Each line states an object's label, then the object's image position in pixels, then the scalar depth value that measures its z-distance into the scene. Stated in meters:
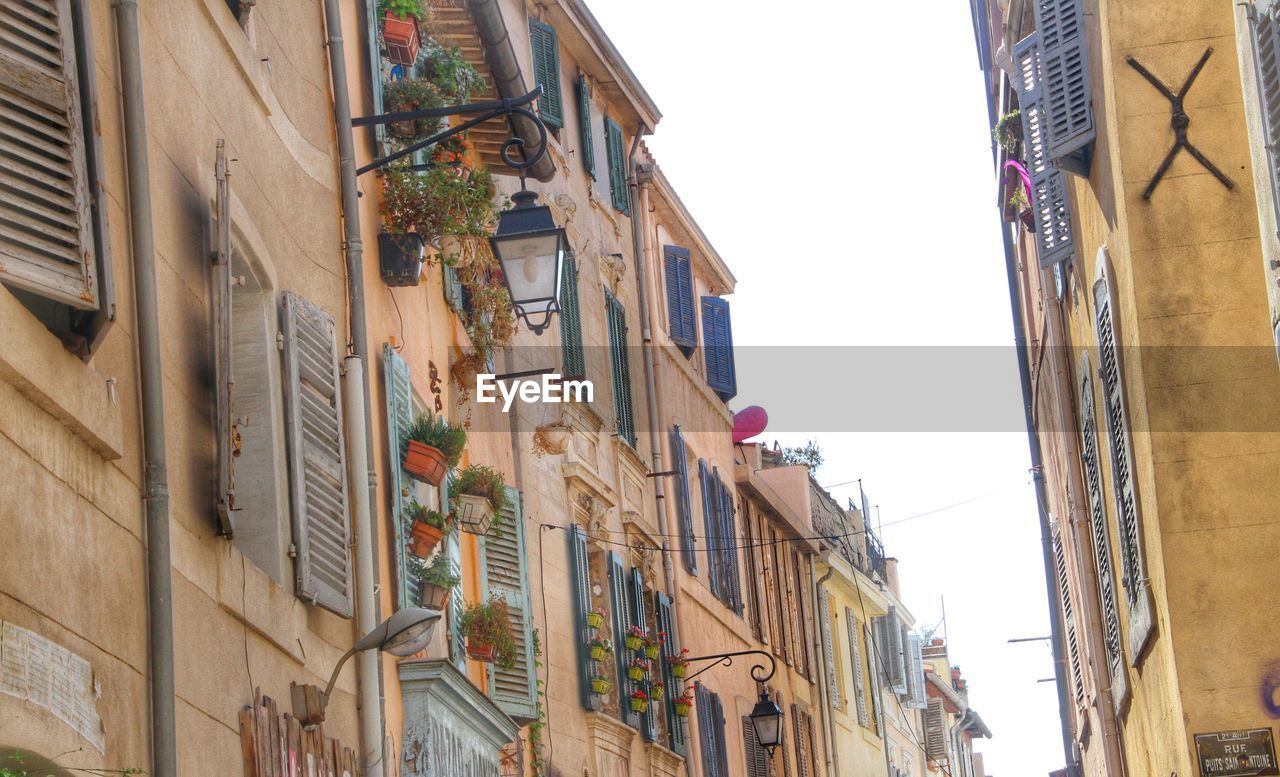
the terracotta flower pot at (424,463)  10.80
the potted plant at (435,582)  10.68
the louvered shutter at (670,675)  18.44
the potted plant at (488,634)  11.73
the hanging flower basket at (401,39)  12.03
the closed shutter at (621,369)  18.70
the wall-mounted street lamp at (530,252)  11.28
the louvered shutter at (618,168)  20.48
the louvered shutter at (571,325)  16.65
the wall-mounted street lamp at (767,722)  18.78
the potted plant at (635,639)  16.48
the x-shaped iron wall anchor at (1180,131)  10.56
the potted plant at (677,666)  18.42
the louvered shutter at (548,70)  17.77
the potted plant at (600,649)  15.24
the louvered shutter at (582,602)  15.14
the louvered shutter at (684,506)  20.69
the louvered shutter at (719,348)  25.48
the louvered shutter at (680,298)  23.31
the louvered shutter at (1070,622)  20.12
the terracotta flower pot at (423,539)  10.75
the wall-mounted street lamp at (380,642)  8.12
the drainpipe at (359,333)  9.30
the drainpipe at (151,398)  6.17
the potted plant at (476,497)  11.76
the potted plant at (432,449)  10.81
